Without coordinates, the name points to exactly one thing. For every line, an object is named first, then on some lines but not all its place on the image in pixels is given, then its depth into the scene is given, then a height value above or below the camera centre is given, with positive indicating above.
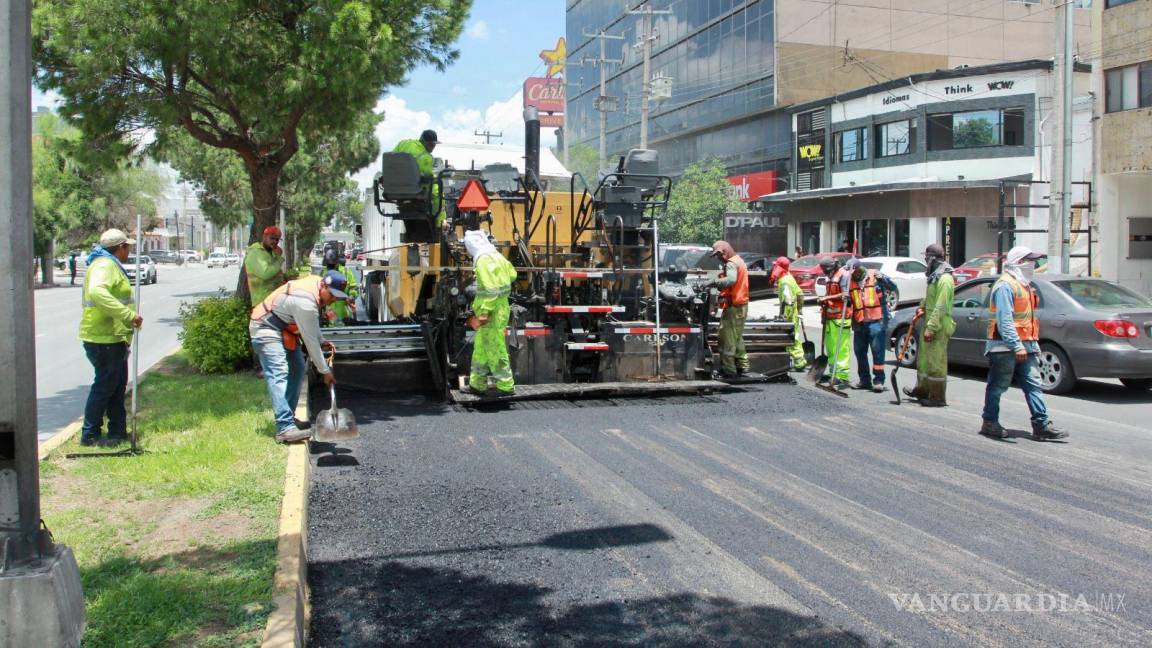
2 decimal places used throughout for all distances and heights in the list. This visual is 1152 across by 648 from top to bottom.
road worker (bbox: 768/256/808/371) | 12.02 -0.17
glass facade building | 43.53 +10.81
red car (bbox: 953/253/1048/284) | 21.39 +0.50
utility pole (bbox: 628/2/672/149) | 30.12 +7.95
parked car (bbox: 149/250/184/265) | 72.46 +2.71
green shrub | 10.62 -0.50
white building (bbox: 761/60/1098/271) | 30.58 +4.51
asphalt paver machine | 9.55 -0.04
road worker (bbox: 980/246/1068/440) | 8.05 -0.55
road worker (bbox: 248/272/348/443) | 6.97 -0.31
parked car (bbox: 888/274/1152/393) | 10.14 -0.50
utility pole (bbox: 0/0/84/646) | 3.33 -0.41
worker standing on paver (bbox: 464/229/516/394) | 8.83 -0.23
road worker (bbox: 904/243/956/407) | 9.58 -0.47
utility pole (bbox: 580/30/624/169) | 33.62 +6.66
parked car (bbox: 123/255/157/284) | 38.18 +0.89
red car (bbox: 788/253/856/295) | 25.70 +0.42
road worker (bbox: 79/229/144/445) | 7.01 -0.32
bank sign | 42.22 +4.76
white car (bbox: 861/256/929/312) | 24.05 +0.37
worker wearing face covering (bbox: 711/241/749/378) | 10.30 -0.24
